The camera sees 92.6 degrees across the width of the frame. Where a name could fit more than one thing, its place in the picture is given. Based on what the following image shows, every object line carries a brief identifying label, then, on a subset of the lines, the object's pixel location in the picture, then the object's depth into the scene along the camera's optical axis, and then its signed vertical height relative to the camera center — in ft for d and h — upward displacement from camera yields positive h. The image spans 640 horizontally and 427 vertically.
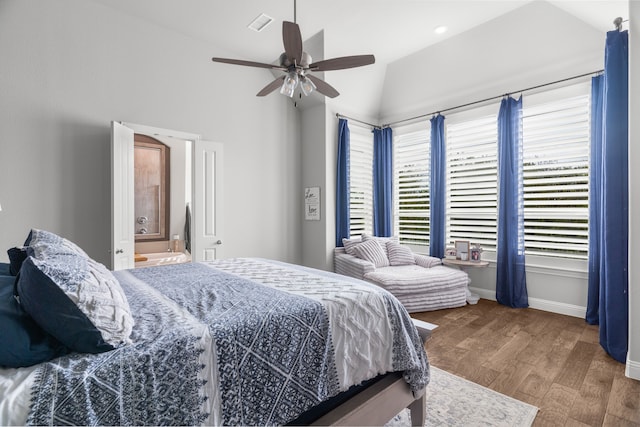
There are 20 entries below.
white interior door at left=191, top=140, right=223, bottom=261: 11.81 +0.42
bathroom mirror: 14.70 +1.18
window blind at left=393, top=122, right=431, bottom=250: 15.83 +1.59
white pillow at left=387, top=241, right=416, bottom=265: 14.49 -2.01
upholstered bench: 11.94 -2.56
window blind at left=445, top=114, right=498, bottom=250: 13.55 +1.49
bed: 2.82 -1.56
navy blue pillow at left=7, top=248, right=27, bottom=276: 5.12 -0.78
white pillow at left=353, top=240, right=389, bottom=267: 13.93 -1.86
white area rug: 5.82 -3.96
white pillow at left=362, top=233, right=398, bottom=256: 14.91 -1.34
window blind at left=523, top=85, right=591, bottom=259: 11.29 +1.40
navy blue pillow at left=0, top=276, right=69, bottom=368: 2.77 -1.23
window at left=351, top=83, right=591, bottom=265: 11.45 +1.60
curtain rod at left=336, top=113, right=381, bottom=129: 15.27 +4.90
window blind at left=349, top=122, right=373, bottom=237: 16.19 +1.78
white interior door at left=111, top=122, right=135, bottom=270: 9.67 +0.49
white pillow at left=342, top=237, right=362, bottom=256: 14.51 -1.51
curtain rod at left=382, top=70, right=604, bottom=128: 11.24 +4.97
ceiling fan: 7.00 +3.63
